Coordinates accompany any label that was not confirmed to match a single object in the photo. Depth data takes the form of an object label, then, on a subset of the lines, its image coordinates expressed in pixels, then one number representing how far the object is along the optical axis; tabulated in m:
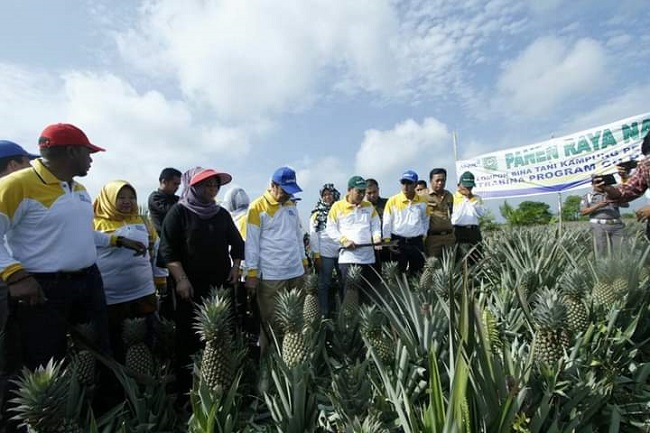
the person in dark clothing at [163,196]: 4.39
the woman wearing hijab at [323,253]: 5.51
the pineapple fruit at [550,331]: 2.05
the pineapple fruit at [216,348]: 1.94
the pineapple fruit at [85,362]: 2.26
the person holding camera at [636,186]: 3.29
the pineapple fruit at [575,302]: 2.49
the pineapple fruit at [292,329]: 2.21
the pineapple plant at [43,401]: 1.40
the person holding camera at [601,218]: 5.87
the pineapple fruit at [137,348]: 2.40
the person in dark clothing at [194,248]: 3.06
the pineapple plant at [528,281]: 3.24
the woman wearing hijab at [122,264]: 3.25
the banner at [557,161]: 7.86
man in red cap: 2.21
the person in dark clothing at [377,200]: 6.08
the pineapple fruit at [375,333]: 2.30
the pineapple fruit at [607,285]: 2.72
